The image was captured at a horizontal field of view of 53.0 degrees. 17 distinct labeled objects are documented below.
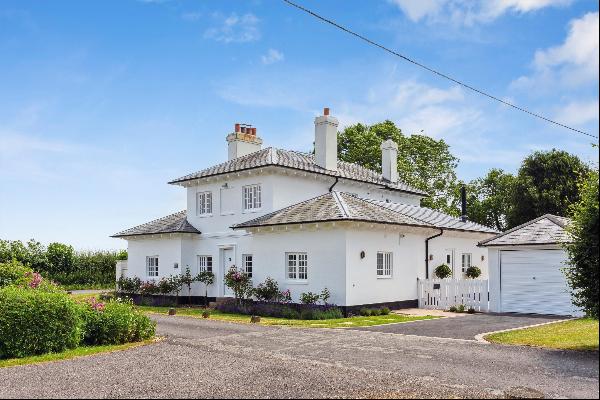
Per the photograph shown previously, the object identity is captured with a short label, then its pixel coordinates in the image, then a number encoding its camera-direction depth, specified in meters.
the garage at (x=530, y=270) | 21.77
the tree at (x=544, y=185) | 44.81
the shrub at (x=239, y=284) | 25.95
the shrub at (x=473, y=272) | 29.95
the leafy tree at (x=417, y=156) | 49.81
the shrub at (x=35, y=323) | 13.73
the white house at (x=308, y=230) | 23.62
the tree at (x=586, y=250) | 12.95
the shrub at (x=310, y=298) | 23.45
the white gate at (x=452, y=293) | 24.05
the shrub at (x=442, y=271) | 27.78
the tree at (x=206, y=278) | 29.31
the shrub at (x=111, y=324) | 15.49
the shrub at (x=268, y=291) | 24.77
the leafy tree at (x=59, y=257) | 43.53
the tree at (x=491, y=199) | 53.33
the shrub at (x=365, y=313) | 22.86
